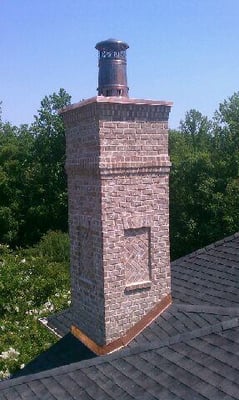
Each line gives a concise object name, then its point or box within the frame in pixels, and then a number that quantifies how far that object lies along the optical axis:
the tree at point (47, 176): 32.16
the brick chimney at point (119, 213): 6.27
